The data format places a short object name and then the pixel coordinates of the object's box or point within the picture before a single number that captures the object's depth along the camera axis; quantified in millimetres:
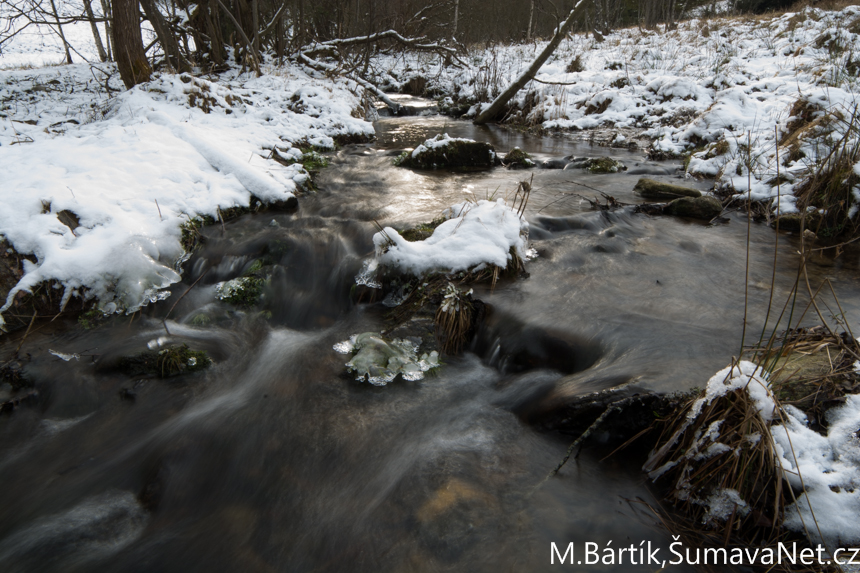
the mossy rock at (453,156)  7254
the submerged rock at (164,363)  2955
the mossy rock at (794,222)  4391
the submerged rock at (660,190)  5516
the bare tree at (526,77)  9320
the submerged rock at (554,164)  7500
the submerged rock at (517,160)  7562
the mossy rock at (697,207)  5066
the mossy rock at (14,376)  2752
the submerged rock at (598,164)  7062
